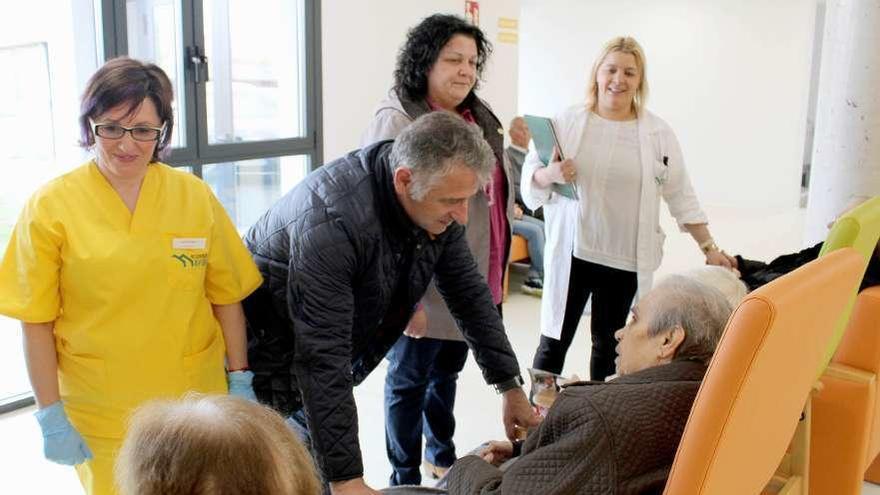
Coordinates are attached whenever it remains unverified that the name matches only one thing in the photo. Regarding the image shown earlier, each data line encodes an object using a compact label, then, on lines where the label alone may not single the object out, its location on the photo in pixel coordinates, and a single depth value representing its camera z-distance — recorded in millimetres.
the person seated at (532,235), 5132
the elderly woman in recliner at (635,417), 1273
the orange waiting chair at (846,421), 2246
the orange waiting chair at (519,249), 5129
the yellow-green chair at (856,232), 1904
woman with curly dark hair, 2322
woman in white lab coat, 2771
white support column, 3301
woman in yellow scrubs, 1511
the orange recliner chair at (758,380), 1197
